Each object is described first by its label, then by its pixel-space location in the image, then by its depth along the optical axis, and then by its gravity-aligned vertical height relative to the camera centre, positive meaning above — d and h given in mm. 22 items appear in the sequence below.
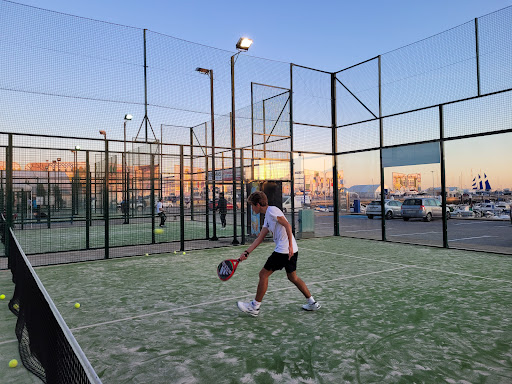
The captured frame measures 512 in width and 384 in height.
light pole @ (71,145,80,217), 9953 +972
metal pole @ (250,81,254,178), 13454 +2549
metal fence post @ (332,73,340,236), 14766 +2609
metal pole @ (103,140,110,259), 9945 -255
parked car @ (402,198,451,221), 24750 -890
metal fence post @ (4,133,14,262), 8582 +263
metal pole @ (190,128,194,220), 13820 +1171
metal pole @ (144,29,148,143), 12813 +4077
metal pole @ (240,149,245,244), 12405 +642
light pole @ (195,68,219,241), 13720 +3650
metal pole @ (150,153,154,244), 12991 +1063
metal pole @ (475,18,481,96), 10070 +3775
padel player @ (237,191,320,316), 5234 -816
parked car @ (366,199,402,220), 27281 -946
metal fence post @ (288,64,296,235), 13703 +1539
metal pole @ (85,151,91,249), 10394 +417
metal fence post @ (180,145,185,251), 11055 -19
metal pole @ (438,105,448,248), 11086 +1006
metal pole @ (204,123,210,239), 12992 +1093
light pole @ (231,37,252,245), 11977 +4122
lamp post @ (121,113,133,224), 13237 +1202
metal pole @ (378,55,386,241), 12891 +1846
